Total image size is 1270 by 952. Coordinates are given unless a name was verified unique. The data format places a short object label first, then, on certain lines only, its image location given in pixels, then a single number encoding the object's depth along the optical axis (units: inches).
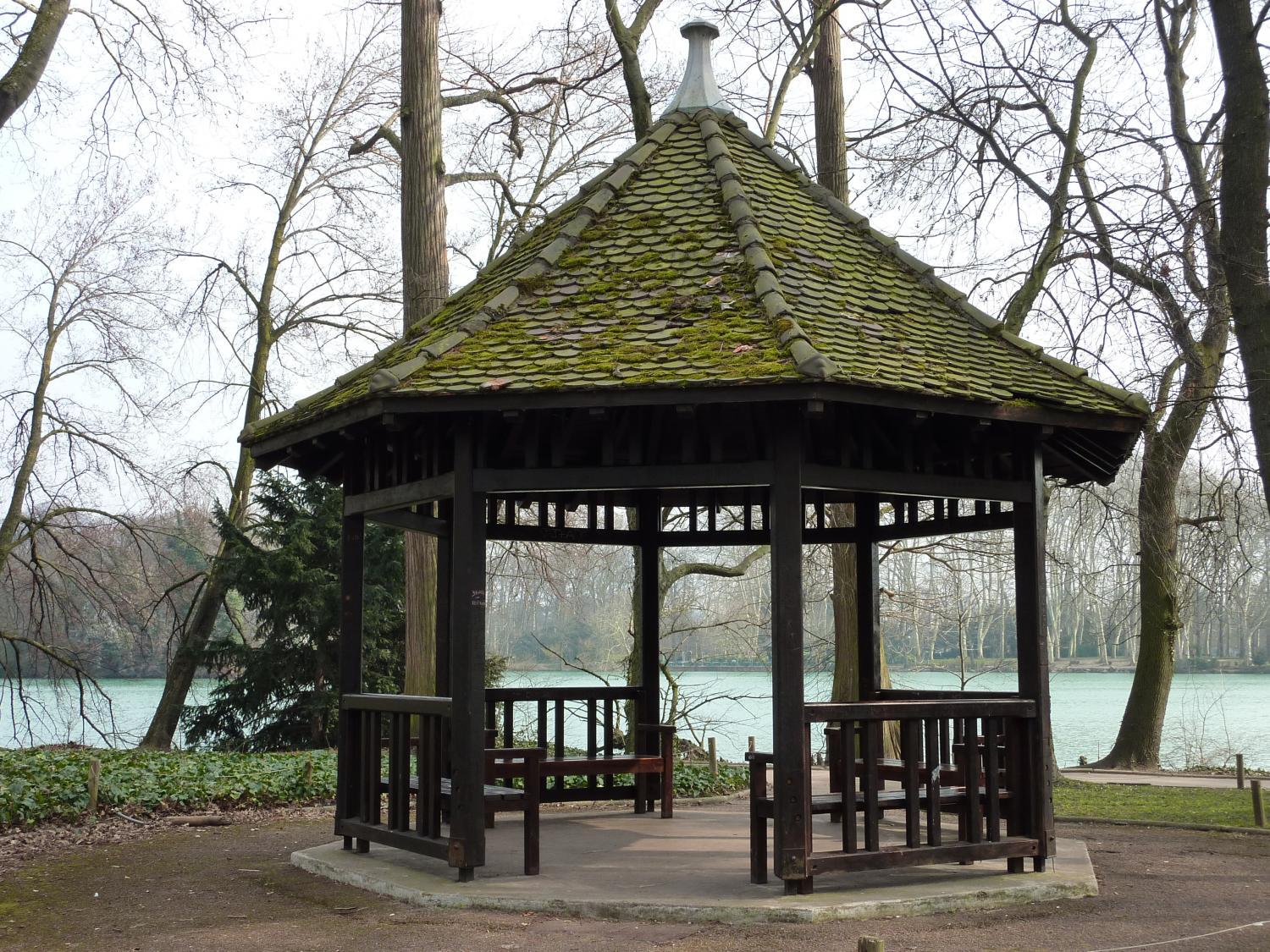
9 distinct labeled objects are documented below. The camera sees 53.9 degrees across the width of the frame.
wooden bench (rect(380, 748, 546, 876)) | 286.7
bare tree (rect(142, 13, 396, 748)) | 814.5
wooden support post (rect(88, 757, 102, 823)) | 418.0
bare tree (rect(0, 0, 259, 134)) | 422.9
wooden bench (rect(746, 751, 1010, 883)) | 271.3
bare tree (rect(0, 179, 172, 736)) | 759.7
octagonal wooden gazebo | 266.5
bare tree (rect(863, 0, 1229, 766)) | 398.0
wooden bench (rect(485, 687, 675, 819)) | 395.5
